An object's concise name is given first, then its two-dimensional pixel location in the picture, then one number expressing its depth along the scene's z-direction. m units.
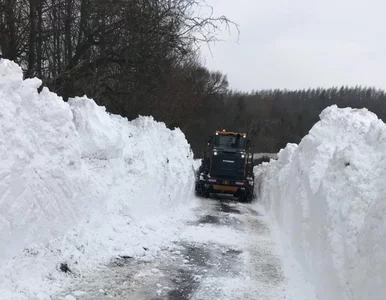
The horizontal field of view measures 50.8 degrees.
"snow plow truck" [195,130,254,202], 18.64
